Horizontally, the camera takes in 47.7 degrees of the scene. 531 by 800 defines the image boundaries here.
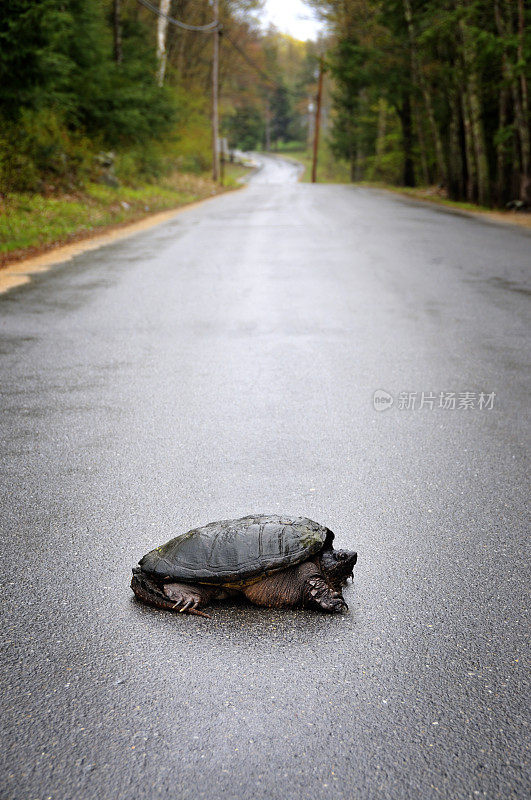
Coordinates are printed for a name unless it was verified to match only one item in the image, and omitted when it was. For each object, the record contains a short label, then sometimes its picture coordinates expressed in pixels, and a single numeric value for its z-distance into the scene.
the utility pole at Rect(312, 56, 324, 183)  50.47
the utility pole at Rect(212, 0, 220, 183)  35.09
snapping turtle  2.67
